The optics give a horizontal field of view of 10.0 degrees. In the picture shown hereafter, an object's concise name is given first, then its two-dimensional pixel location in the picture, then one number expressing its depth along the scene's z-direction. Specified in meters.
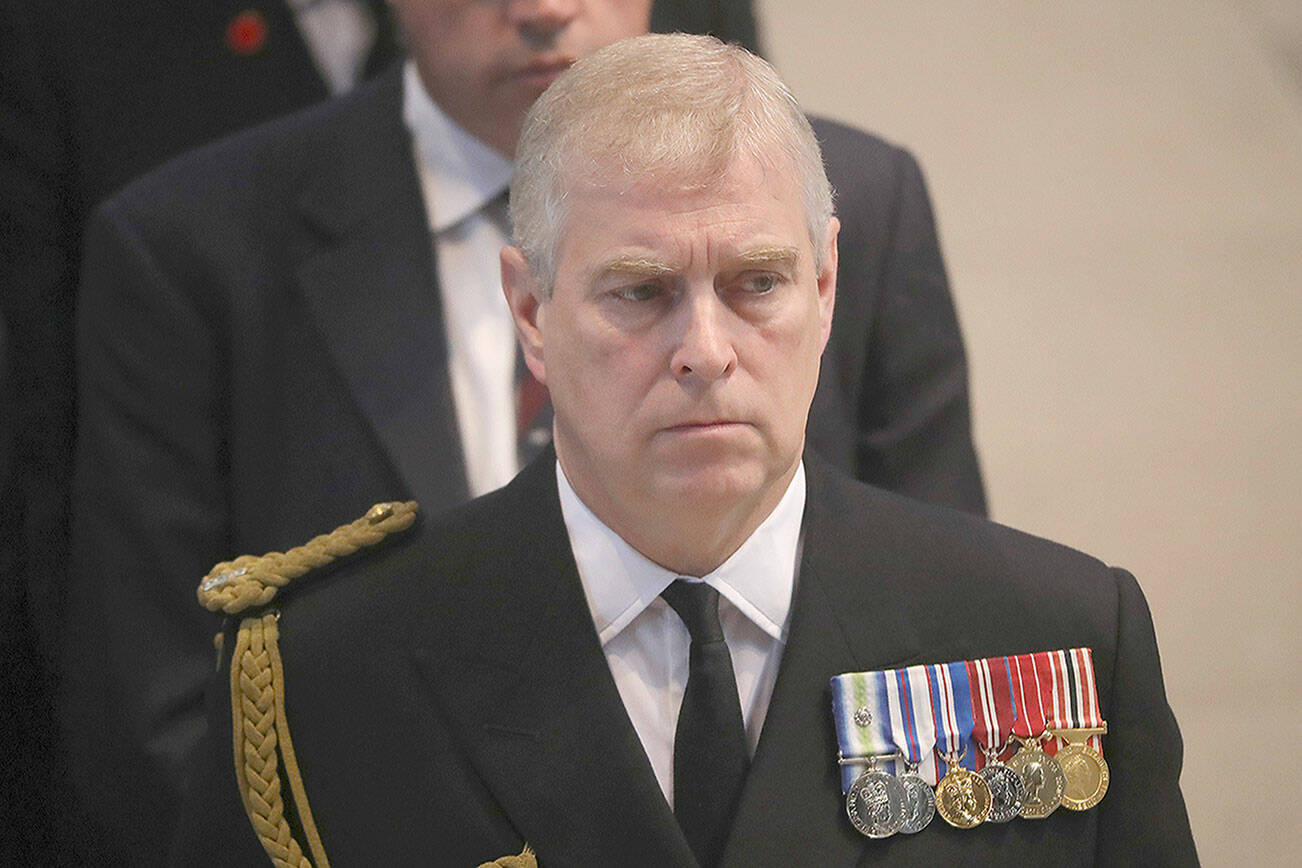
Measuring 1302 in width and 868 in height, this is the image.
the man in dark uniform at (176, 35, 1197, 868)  4.20
